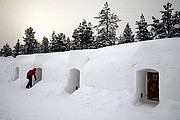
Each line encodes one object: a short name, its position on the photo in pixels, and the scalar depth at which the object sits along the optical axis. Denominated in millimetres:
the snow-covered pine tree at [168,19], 28094
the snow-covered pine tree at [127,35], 34322
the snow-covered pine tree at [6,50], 49719
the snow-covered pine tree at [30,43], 42875
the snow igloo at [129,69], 7402
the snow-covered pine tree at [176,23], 27194
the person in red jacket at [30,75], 15672
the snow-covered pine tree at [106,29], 30922
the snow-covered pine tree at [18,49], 45150
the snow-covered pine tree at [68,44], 40506
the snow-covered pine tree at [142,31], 30995
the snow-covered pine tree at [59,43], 38031
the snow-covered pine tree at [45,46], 44406
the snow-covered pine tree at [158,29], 28844
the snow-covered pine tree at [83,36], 33656
